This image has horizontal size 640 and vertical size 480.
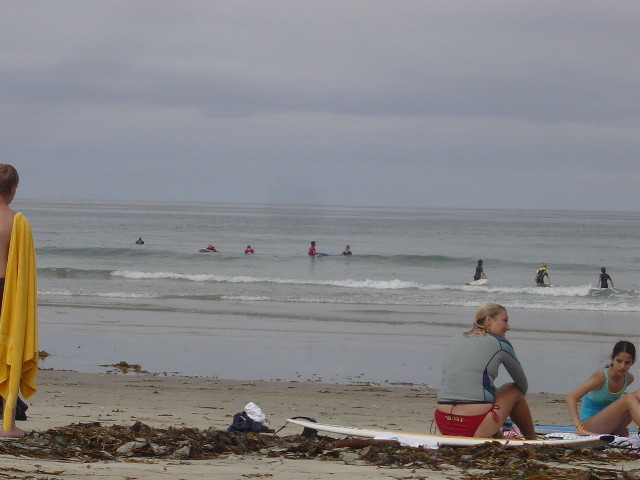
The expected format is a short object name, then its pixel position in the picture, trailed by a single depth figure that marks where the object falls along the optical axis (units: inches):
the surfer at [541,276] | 2758.4
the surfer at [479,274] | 2794.5
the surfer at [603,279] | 2583.7
